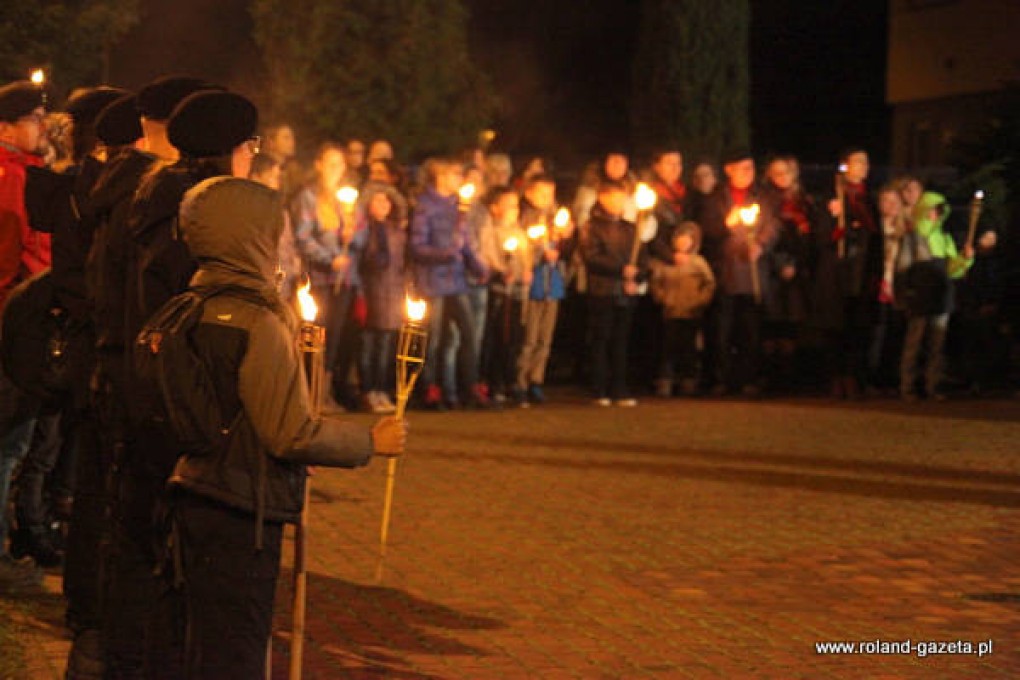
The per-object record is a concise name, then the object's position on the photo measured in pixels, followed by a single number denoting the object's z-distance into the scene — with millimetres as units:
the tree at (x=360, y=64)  28875
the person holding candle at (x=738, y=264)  18875
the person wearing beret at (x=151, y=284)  6035
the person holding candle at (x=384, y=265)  17141
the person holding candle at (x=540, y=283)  18016
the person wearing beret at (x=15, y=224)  9469
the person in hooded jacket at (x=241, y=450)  5406
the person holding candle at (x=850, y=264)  18859
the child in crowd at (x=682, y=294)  18719
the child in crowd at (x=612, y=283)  17922
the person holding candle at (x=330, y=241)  16688
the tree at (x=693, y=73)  36438
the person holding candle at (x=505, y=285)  17828
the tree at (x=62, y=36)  20469
